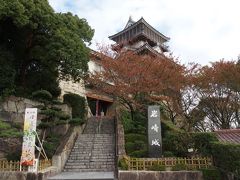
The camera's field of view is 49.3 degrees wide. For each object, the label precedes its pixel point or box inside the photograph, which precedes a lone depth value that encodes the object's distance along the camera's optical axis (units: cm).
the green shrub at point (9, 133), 1282
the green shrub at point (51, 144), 1449
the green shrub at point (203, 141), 1168
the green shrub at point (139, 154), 1375
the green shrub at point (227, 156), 878
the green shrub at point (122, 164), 1135
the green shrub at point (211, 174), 1046
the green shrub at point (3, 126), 1336
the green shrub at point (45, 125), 1349
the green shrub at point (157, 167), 1099
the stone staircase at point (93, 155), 1341
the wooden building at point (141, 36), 4053
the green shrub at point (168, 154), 1354
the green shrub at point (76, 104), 2200
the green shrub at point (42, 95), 1452
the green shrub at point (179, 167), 1098
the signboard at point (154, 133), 1330
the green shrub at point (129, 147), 1506
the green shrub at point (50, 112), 1368
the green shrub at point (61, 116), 1416
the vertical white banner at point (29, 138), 1105
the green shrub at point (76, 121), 1738
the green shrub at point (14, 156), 1320
